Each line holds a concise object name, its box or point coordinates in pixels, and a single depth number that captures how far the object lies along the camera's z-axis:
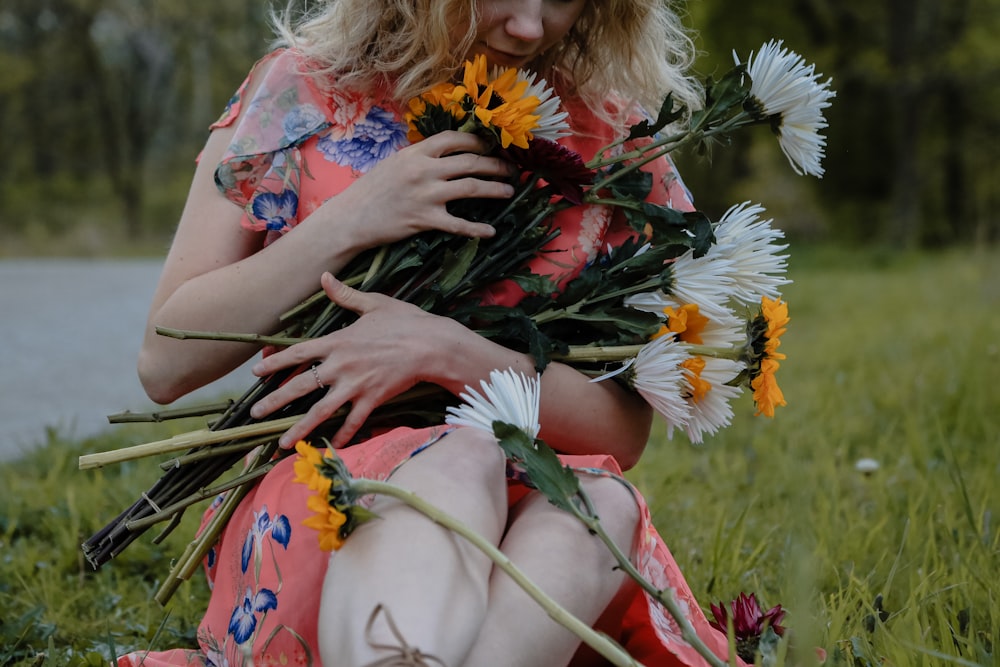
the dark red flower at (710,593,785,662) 1.47
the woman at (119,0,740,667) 1.26
